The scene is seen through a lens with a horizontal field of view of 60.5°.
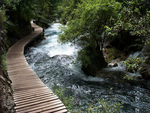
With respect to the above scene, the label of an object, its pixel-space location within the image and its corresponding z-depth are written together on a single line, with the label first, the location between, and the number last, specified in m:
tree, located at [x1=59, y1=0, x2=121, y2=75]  7.51
